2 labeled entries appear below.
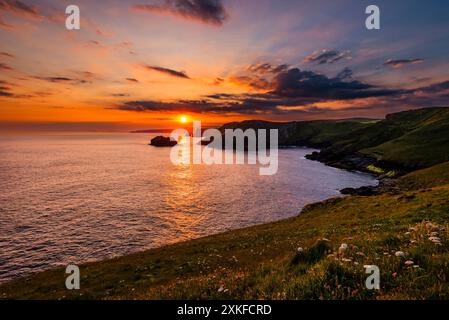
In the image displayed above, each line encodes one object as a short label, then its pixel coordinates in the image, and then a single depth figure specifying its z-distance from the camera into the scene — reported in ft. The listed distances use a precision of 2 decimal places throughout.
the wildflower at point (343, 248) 29.81
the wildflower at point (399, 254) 25.57
